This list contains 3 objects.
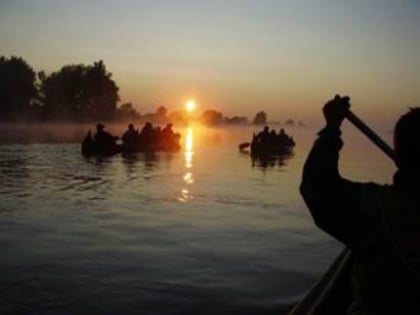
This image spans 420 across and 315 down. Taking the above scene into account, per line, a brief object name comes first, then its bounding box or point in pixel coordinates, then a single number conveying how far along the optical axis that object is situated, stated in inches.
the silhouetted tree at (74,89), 5438.0
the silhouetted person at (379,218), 127.3
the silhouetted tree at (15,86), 4913.9
